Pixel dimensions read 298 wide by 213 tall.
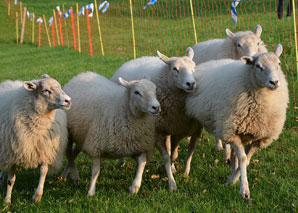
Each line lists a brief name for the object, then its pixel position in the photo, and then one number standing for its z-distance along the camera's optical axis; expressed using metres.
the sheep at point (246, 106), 7.88
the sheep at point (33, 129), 8.34
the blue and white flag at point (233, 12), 14.18
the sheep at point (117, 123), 8.67
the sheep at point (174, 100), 9.25
